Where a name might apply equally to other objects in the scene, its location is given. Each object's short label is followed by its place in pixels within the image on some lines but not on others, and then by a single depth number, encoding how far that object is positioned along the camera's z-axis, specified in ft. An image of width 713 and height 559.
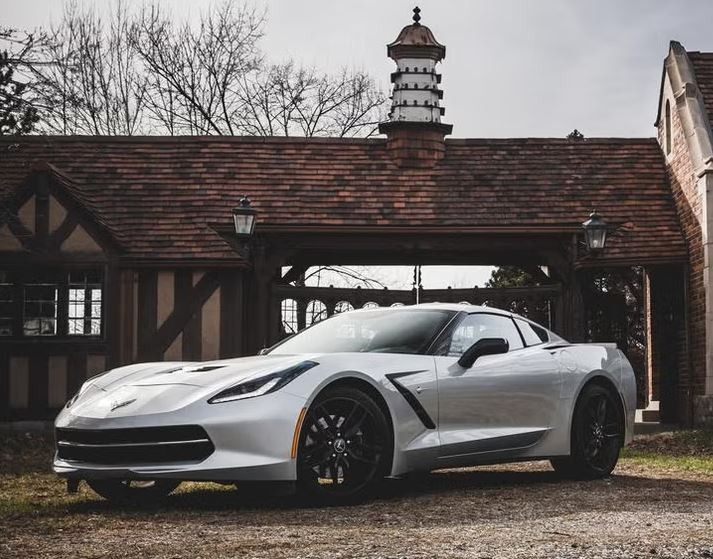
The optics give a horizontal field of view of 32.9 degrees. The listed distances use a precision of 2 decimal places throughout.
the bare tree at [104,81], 110.11
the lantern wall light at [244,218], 58.34
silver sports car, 23.03
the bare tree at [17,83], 46.80
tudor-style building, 61.57
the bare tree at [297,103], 117.80
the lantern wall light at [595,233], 58.39
